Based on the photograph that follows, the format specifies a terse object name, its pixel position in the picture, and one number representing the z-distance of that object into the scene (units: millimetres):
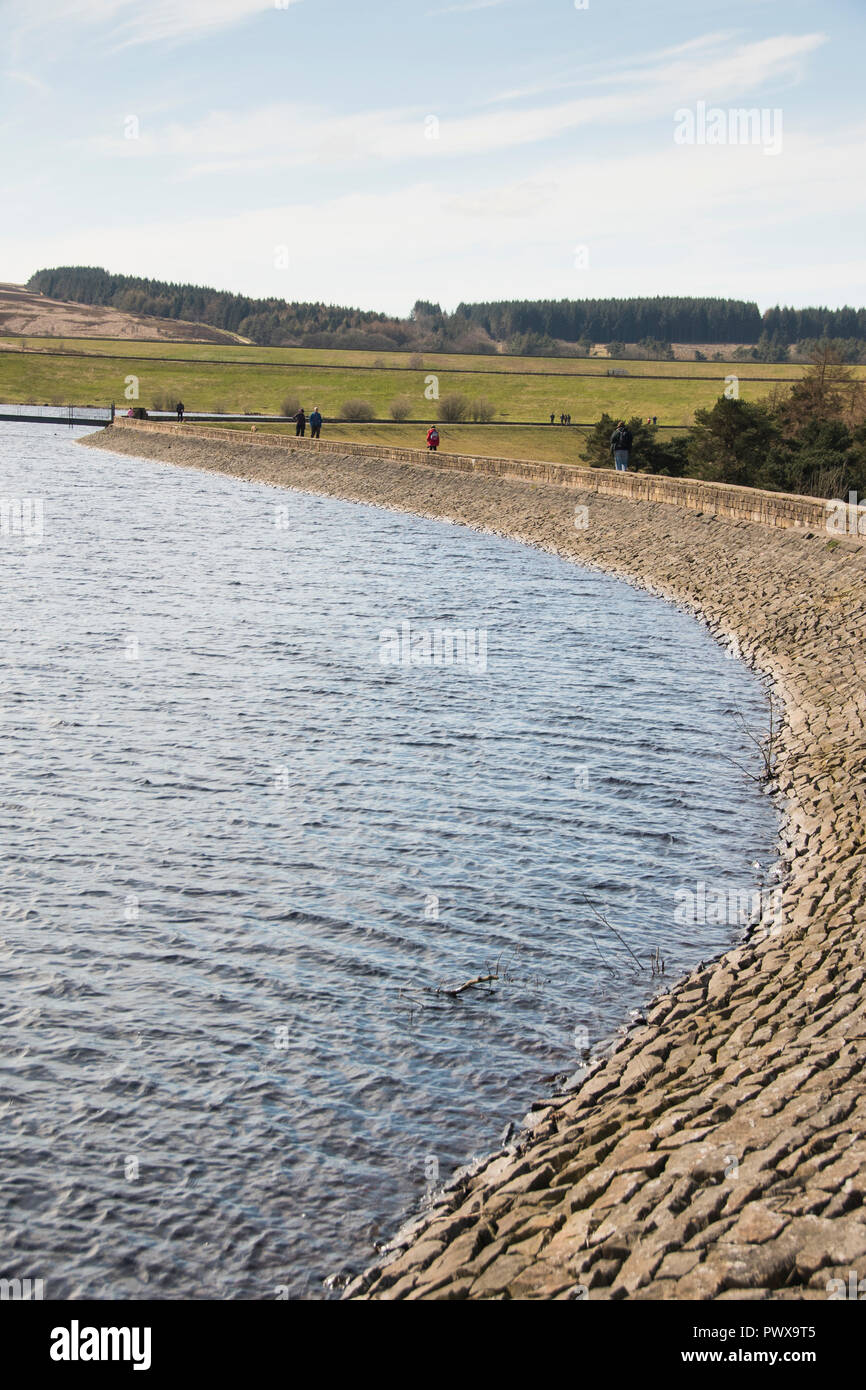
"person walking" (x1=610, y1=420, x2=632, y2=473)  50312
